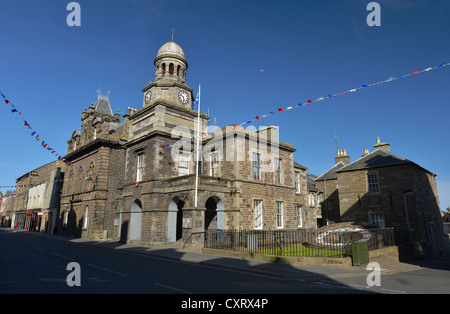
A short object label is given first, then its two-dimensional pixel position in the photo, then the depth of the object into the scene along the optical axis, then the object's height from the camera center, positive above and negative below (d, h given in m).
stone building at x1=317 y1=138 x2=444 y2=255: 22.33 +2.09
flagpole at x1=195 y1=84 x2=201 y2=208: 18.36 +2.04
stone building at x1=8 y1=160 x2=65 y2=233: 39.19 +3.13
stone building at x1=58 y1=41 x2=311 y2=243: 20.46 +3.72
